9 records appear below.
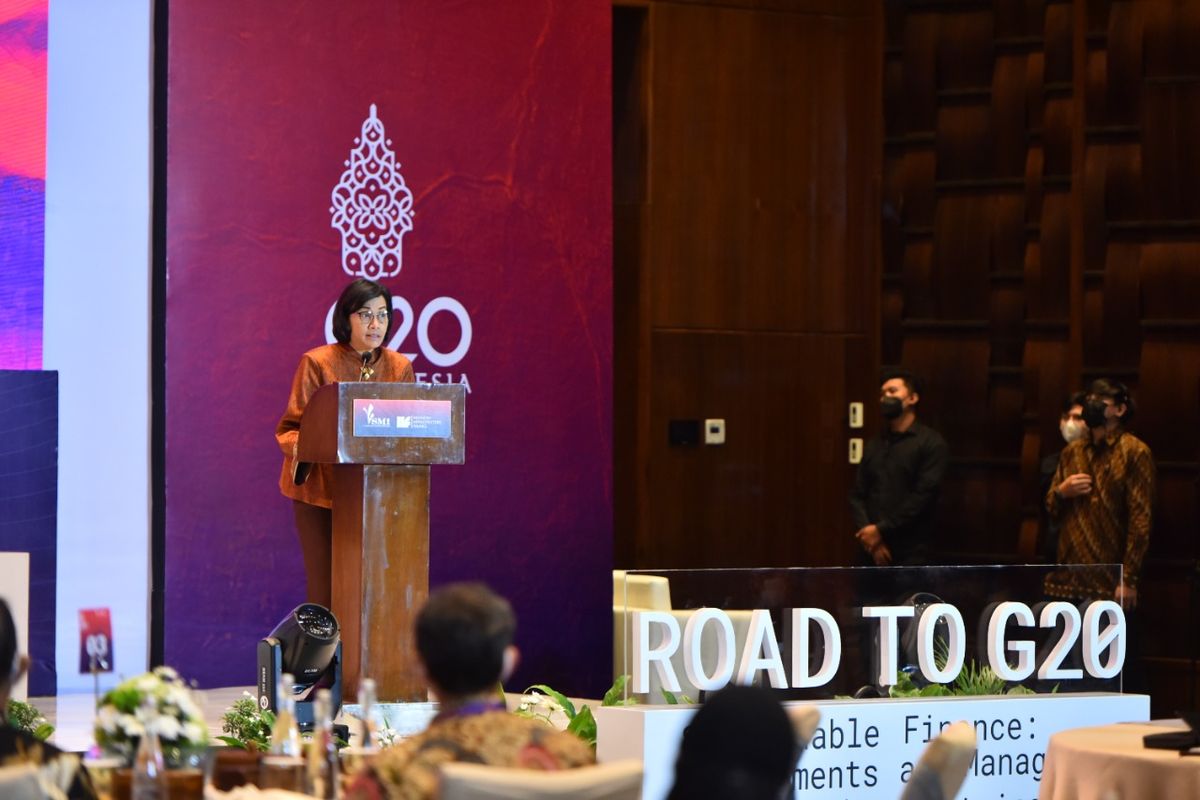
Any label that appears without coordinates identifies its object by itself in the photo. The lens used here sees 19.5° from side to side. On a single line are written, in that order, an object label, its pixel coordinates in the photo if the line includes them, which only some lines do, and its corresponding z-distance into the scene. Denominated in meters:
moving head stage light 10.65
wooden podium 11.03
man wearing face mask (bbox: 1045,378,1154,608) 14.97
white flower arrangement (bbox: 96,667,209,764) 5.67
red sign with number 7.54
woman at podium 11.69
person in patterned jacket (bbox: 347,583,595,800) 5.25
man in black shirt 15.82
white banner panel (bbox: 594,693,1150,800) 9.66
